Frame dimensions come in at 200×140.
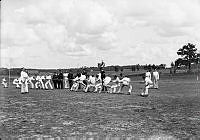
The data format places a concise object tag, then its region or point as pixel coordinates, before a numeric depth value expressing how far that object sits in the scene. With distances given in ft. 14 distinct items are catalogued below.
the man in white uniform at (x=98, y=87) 87.67
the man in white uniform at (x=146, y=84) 73.56
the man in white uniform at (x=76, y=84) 94.22
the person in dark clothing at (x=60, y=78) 108.17
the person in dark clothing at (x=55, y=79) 108.77
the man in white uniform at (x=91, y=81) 88.79
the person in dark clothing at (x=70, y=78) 104.52
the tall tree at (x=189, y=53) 284.00
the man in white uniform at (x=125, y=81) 77.92
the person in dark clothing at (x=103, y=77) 90.40
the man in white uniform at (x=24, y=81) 80.12
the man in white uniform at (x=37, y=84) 111.45
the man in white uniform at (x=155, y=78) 101.35
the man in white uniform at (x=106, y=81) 84.96
